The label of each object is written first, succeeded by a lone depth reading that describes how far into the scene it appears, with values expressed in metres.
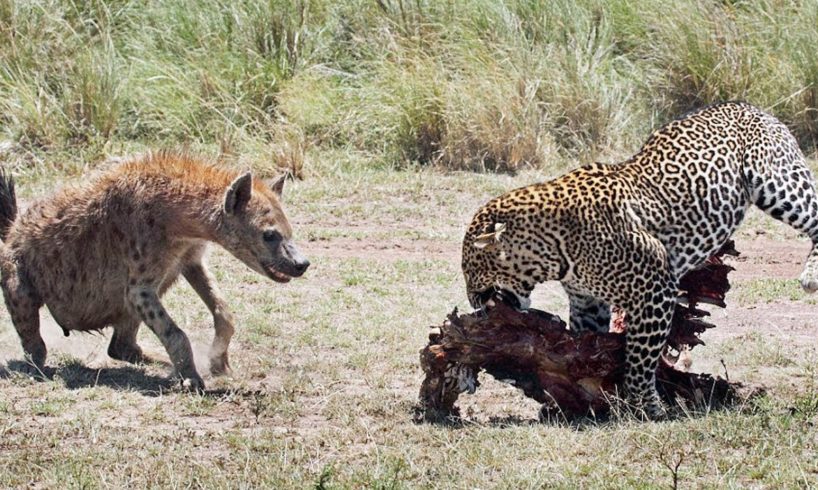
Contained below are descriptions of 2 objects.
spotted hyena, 15.70
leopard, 13.80
